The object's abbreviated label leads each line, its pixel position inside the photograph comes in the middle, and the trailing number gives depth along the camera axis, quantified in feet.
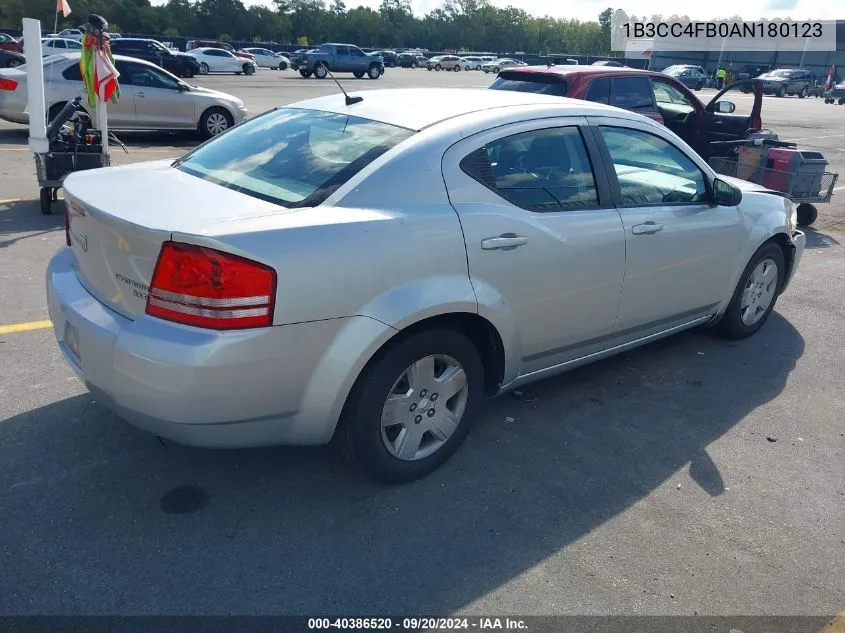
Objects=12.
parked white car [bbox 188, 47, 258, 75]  135.33
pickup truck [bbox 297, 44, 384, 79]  139.54
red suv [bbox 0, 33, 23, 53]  109.19
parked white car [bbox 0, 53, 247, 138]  41.04
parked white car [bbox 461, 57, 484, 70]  214.48
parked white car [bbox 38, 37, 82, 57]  84.13
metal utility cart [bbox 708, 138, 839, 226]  27.68
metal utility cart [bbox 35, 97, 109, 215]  25.39
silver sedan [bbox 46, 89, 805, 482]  9.06
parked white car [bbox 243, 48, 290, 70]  167.32
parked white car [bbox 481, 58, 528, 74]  211.41
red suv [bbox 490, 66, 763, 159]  28.48
